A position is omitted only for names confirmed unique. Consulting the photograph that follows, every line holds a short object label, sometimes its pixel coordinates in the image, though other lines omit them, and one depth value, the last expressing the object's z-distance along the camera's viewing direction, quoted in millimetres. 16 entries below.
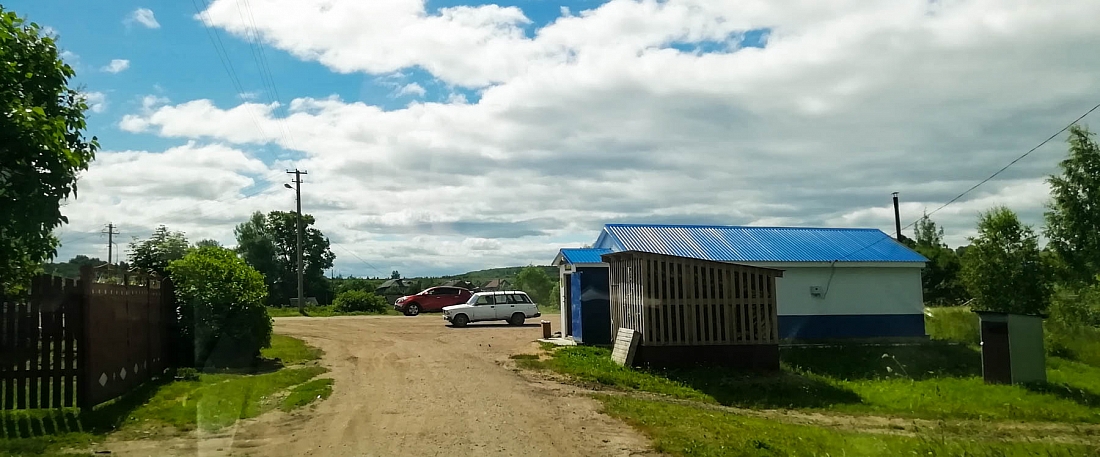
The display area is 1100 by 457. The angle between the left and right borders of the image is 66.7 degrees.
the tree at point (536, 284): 72250
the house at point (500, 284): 69150
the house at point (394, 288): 74438
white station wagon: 31547
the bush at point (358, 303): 47875
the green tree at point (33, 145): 8906
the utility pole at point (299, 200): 46906
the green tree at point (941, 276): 54244
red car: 41062
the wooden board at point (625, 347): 18125
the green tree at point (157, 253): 17844
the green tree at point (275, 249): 69375
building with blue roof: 26016
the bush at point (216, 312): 16562
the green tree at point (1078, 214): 32688
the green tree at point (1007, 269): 29391
